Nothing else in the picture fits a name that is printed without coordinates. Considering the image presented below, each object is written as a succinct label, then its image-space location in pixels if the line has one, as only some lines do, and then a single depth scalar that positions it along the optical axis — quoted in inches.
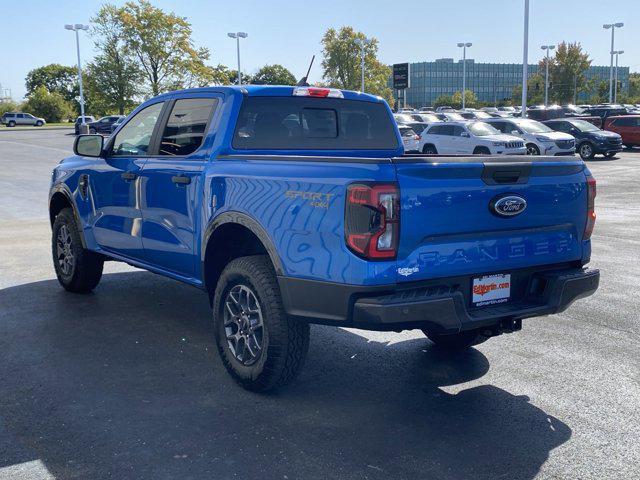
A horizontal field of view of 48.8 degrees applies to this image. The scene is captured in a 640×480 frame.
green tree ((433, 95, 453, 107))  4111.7
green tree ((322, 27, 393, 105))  3437.5
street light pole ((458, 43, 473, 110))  3157.0
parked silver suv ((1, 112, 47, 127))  3002.0
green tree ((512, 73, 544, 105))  3344.0
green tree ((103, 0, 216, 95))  2506.2
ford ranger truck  142.7
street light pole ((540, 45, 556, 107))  3180.1
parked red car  1264.8
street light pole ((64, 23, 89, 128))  2549.2
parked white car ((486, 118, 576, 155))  1014.4
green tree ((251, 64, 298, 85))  4901.6
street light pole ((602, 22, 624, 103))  2770.7
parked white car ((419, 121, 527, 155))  933.8
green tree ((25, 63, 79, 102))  5088.6
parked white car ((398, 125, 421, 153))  1072.7
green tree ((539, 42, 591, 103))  3291.6
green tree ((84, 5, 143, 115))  2479.1
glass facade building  5772.6
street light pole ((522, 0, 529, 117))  1471.5
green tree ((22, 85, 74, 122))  3467.0
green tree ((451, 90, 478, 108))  4131.9
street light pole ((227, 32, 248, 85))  2704.2
